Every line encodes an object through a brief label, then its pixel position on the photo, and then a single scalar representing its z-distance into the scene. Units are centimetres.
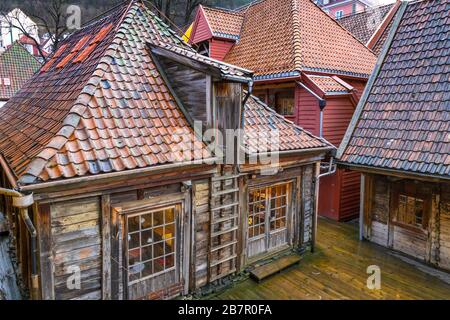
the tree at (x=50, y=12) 2117
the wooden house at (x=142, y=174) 475
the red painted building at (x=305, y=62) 1080
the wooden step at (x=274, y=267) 724
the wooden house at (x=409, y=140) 740
